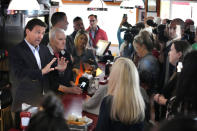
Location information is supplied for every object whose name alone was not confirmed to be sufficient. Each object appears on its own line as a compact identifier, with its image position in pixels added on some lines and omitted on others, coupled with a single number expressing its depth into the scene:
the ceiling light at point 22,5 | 3.54
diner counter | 3.22
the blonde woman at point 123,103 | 2.36
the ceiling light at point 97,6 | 6.28
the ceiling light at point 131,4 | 7.00
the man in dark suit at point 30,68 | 3.42
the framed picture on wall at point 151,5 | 9.54
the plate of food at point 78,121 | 2.83
